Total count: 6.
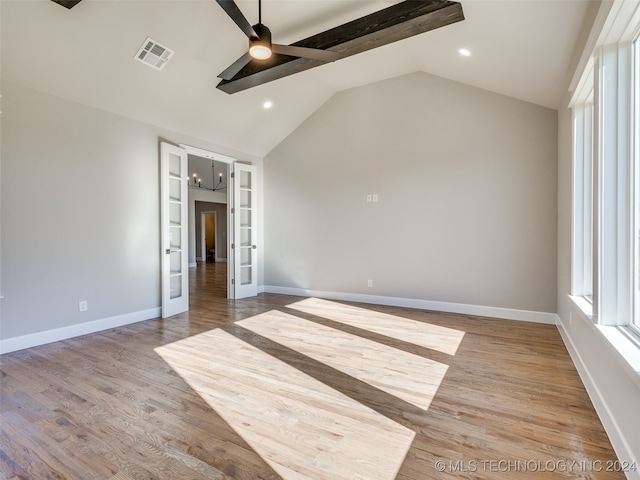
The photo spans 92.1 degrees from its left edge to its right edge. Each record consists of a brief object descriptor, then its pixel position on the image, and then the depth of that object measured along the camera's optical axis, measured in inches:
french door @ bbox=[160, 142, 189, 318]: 181.9
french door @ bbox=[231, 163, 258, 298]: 232.1
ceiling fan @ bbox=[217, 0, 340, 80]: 91.8
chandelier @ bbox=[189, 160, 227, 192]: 407.9
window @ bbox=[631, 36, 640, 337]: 73.3
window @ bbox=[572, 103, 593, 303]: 117.0
